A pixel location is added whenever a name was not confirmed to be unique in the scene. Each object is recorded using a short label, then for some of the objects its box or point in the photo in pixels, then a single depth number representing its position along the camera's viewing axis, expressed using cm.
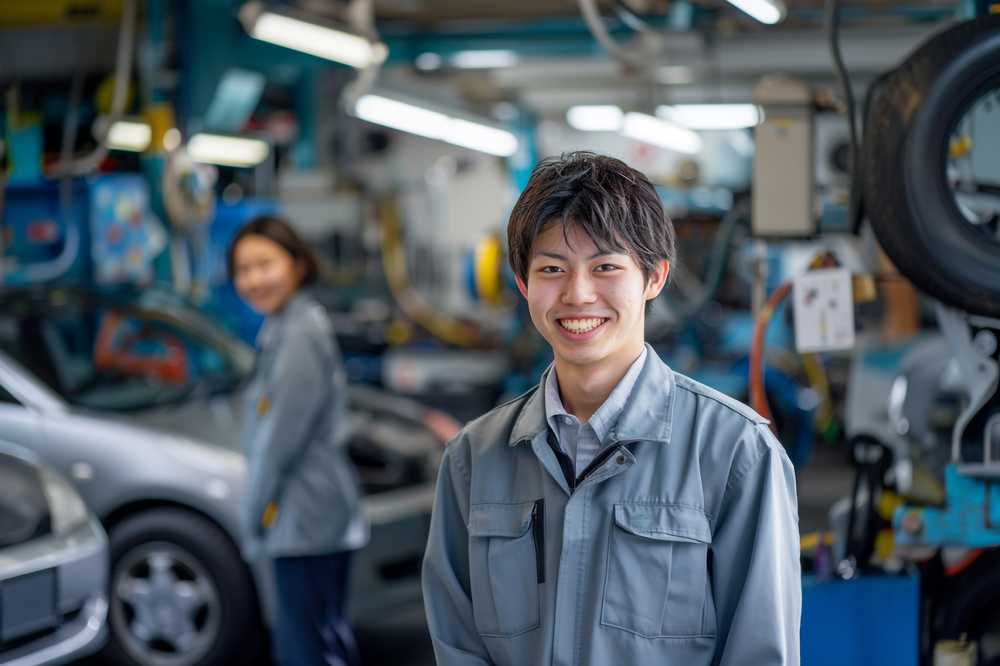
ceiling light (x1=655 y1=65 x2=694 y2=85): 932
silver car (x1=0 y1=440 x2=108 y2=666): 413
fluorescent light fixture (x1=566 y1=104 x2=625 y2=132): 1066
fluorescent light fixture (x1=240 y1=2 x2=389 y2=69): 547
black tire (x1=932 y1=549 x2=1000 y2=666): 349
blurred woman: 397
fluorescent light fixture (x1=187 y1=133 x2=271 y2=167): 741
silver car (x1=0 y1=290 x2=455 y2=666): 497
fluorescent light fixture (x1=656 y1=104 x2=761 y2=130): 927
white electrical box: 393
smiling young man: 190
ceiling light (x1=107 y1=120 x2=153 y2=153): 734
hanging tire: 320
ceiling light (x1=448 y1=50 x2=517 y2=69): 820
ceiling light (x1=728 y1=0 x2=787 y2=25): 413
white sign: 370
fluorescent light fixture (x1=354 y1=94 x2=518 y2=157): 662
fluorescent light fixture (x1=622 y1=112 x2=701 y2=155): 993
